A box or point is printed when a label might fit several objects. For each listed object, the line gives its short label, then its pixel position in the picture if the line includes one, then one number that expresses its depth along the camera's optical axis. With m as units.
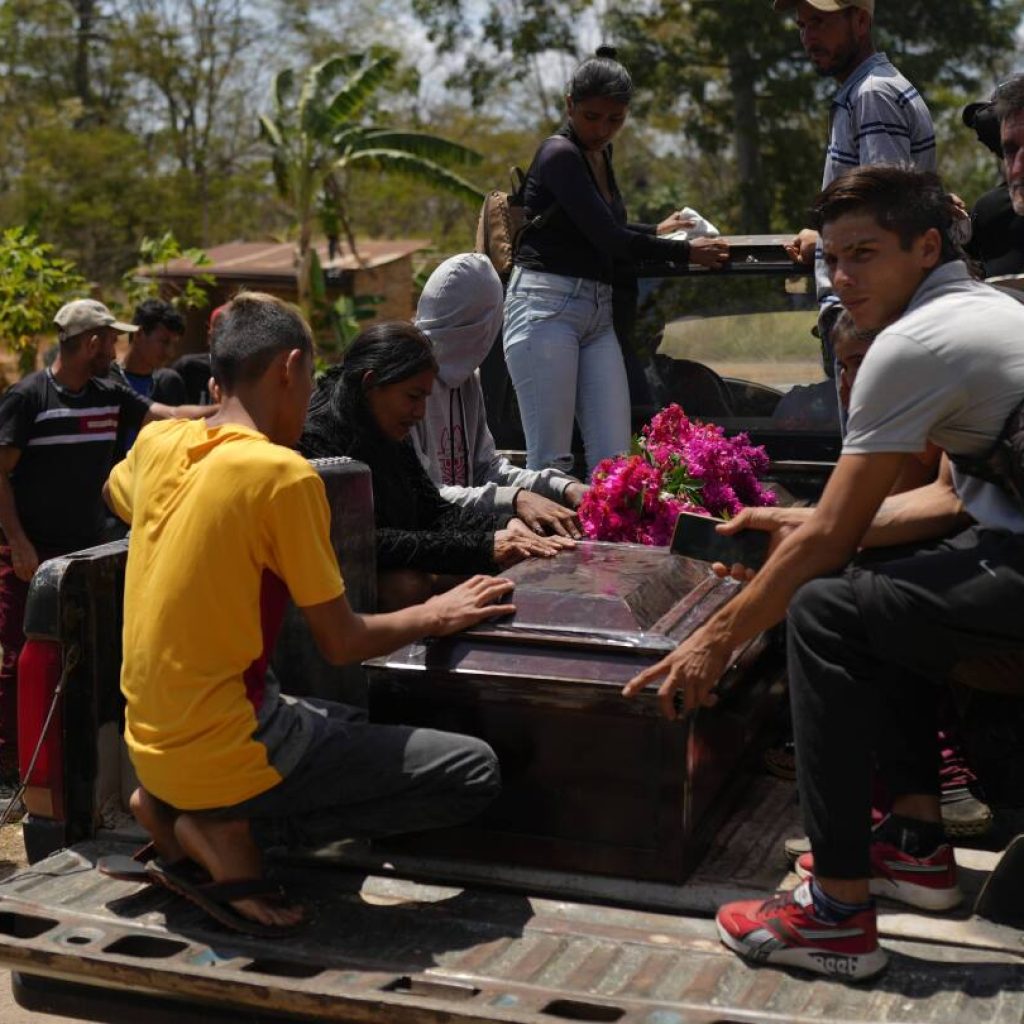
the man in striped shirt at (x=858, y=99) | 4.62
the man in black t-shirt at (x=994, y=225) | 4.50
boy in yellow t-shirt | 2.98
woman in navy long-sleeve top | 5.16
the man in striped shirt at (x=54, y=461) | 5.95
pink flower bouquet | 4.16
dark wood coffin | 3.05
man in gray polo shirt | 2.79
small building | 24.14
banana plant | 20.77
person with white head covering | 4.71
